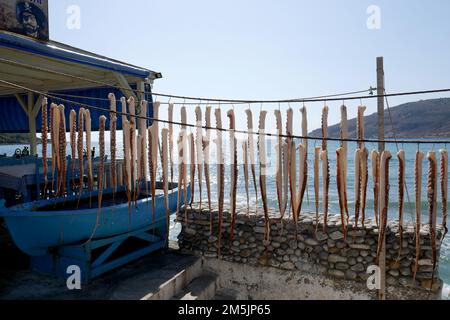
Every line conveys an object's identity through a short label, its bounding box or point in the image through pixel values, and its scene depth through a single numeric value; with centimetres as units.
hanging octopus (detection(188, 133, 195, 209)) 523
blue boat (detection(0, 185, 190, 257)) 693
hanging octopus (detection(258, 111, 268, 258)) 475
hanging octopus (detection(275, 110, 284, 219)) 480
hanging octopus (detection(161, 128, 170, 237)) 515
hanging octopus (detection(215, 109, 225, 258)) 491
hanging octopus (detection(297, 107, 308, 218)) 452
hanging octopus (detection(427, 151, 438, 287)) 405
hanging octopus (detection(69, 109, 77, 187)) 486
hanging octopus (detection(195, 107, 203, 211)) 518
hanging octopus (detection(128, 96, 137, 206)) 489
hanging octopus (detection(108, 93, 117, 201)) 495
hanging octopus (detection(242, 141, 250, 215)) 505
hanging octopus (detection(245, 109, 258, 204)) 504
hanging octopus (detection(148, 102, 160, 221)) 488
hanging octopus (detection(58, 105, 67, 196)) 452
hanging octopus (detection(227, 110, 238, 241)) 497
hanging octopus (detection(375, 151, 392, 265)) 418
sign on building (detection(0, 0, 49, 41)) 1062
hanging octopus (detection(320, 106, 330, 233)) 441
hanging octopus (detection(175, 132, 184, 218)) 509
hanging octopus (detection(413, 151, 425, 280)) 411
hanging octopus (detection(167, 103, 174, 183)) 525
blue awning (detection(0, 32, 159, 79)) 827
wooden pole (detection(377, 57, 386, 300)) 624
